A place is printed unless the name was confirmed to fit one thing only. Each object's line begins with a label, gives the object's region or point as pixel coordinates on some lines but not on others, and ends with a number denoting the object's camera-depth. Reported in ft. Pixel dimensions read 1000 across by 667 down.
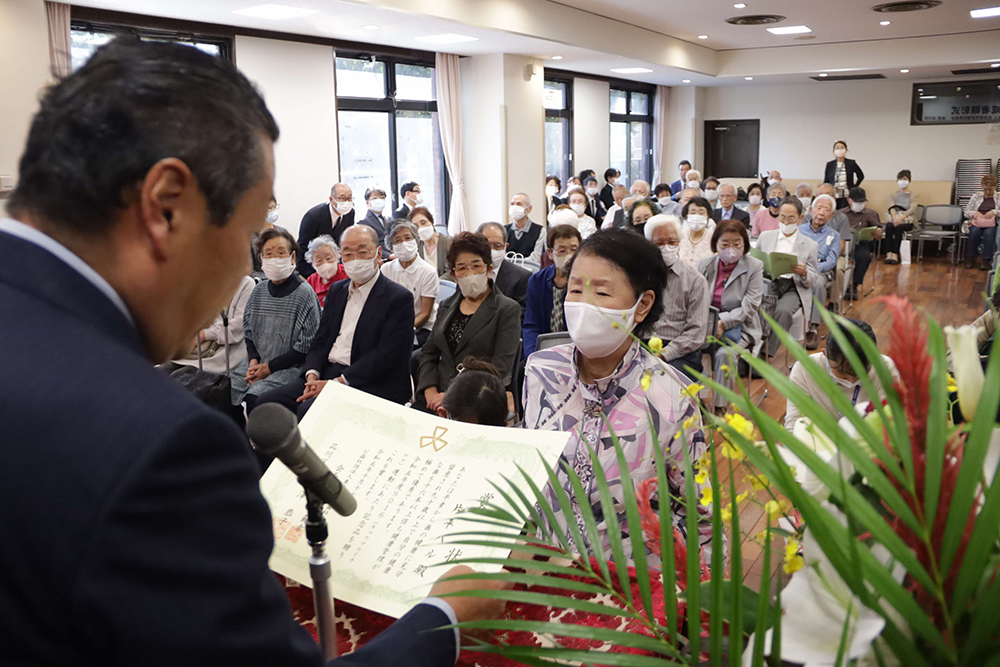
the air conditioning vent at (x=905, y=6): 32.17
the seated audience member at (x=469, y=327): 13.17
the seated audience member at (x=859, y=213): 36.55
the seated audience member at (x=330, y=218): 25.61
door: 55.77
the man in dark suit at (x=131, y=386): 1.80
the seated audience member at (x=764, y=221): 30.19
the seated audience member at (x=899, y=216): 42.22
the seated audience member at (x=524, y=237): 24.21
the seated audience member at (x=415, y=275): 17.06
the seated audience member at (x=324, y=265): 16.53
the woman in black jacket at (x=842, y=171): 42.29
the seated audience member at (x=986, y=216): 37.50
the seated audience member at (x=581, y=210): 31.91
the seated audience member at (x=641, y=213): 21.77
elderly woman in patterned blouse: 6.14
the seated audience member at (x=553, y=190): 38.01
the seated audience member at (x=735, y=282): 16.80
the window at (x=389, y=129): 31.65
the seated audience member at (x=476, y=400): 8.31
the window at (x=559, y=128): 42.77
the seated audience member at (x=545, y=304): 14.29
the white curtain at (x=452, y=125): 34.58
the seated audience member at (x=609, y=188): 42.42
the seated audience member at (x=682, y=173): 46.75
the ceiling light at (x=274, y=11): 22.91
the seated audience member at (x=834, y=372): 9.32
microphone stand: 3.09
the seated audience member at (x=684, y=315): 14.65
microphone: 2.74
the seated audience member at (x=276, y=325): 14.01
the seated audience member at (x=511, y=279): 15.87
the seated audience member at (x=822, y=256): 21.58
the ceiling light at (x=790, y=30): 38.23
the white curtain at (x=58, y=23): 20.94
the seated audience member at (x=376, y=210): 27.04
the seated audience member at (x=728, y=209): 28.60
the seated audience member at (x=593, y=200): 38.96
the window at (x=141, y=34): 22.66
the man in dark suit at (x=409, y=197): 29.71
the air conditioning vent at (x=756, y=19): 34.91
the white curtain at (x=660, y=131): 53.72
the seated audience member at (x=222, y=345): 14.79
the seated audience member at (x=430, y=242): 22.61
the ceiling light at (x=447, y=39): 29.25
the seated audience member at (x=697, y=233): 22.44
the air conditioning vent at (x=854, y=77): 49.15
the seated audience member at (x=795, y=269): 19.54
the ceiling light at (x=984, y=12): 34.01
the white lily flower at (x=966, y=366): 1.68
